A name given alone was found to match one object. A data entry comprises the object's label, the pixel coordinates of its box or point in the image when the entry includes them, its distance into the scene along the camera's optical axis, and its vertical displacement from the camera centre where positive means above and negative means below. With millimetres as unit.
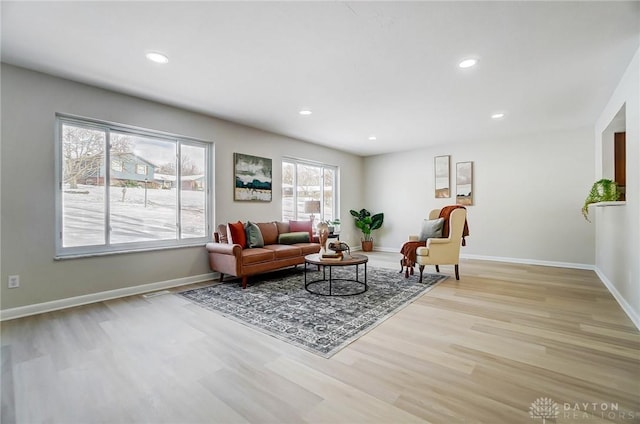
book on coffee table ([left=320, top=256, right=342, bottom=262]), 3634 -604
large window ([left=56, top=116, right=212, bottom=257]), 3330 +301
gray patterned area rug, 2465 -1042
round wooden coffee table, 3560 -1019
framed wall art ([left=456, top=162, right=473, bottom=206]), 6262 +635
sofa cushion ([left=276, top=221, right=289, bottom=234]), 5230 -277
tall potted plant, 7398 -286
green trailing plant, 3217 +229
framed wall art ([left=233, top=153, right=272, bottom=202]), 4930 +609
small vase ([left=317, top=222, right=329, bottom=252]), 3867 -298
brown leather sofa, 3932 -610
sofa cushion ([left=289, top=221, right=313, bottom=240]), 5371 -284
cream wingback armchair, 4277 -537
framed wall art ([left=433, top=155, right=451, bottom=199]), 6531 +825
